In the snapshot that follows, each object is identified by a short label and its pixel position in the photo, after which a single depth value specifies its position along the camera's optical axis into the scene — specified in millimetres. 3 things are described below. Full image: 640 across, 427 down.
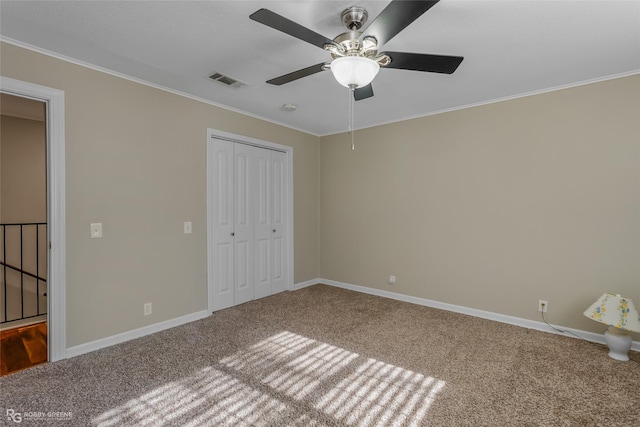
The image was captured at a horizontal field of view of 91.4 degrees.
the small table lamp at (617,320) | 2527
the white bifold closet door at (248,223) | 3795
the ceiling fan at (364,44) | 1482
